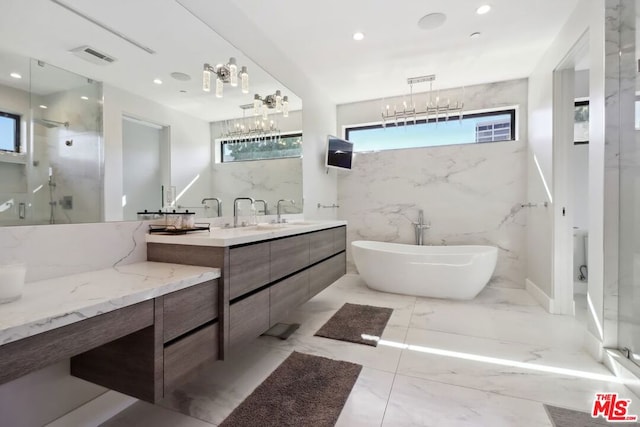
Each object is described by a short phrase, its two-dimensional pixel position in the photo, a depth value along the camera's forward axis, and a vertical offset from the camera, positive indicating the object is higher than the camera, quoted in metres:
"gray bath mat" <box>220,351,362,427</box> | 1.35 -0.99
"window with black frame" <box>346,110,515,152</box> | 3.66 +1.09
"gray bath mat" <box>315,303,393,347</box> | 2.22 -0.98
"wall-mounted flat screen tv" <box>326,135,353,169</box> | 3.74 +0.78
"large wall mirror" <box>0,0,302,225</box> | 1.11 +0.49
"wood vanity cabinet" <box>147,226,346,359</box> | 1.39 -0.41
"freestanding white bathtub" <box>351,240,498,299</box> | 2.98 -0.67
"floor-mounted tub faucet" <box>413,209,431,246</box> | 3.85 -0.22
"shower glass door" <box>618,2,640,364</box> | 1.70 +0.09
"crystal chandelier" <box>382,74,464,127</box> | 3.54 +1.34
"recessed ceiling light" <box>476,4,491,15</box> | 2.21 +1.58
